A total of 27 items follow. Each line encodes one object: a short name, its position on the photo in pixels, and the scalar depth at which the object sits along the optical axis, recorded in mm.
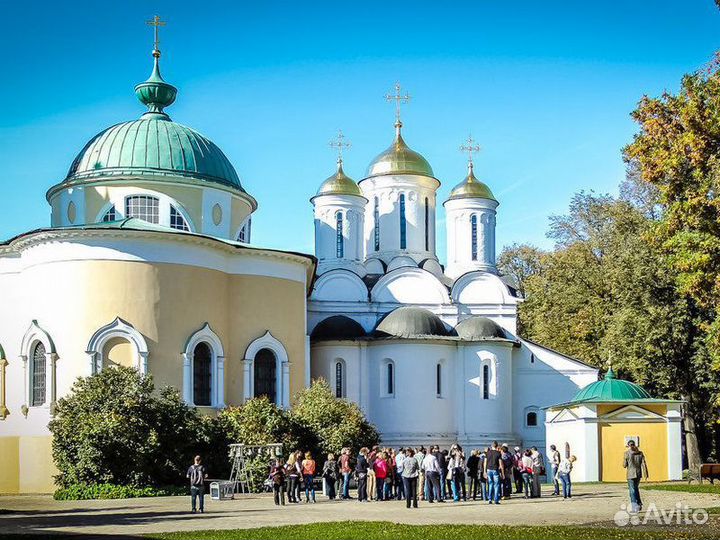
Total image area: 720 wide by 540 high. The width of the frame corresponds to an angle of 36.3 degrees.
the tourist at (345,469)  26953
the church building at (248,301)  32688
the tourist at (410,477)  24016
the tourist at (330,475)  26922
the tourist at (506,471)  25859
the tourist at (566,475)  25656
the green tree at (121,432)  28422
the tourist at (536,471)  26172
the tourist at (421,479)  26795
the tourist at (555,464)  26875
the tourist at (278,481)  24422
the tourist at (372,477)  26078
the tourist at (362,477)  25984
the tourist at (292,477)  25028
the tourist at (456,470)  25906
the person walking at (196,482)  22719
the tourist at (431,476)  24859
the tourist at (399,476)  24875
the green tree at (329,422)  33219
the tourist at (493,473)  24703
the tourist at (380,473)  25859
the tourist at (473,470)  26906
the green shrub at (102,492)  27408
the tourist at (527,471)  26109
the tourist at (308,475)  25234
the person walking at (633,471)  20500
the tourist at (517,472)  27234
